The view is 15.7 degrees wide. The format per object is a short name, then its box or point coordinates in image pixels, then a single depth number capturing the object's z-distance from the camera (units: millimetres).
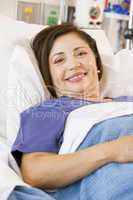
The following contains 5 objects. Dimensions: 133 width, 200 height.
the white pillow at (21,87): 1248
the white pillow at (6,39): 1301
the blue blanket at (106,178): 968
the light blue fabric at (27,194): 920
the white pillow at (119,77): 1428
